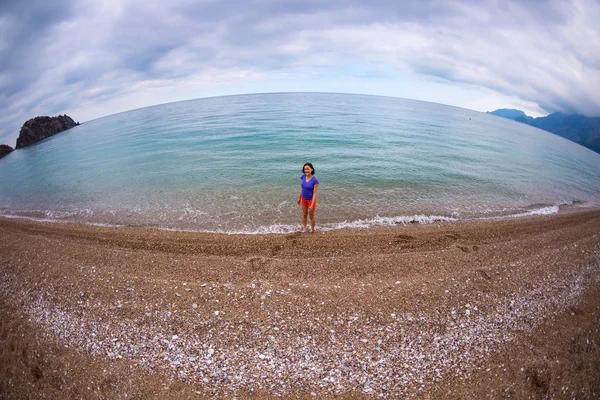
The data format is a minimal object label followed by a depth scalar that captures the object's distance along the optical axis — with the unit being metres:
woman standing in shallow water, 9.66
